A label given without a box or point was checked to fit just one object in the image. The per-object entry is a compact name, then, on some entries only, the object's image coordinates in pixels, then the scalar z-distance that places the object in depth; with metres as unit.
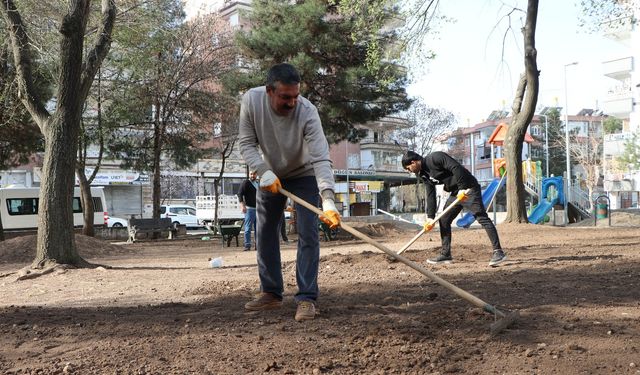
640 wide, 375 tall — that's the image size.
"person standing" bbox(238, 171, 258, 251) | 11.43
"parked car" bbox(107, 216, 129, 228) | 29.12
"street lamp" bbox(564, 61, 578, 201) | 36.91
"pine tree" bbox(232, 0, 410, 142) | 16.36
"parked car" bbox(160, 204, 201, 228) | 29.70
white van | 22.41
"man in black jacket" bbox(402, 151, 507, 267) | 6.65
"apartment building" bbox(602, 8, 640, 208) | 38.44
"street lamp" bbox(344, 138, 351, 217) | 38.59
